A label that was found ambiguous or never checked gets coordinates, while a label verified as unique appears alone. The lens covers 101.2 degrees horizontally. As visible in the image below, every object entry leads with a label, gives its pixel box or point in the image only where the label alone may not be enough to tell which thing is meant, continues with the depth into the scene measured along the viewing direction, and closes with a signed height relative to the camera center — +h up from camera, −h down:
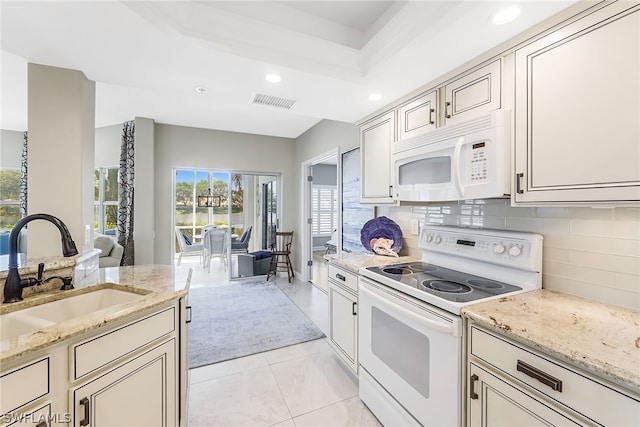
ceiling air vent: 2.29 +1.01
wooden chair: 5.08 -0.81
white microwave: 1.41 +0.32
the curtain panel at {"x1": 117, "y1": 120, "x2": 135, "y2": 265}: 4.34 +0.43
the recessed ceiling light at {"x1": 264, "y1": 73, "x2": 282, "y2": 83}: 1.90 +0.99
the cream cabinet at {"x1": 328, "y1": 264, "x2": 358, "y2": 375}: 2.05 -0.86
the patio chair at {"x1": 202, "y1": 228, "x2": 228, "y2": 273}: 5.74 -0.70
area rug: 2.60 -1.33
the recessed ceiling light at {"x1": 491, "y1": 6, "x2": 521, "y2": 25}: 1.21 +0.94
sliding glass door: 5.09 +0.00
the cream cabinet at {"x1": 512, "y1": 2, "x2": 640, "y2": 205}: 1.02 +0.45
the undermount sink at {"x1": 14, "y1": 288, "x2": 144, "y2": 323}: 1.30 -0.50
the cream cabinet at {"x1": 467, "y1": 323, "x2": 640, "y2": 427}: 0.80 -0.62
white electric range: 1.28 -0.55
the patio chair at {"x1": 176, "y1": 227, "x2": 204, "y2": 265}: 5.62 -0.73
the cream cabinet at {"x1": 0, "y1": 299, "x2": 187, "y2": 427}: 0.85 -0.65
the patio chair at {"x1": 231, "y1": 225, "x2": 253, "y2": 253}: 5.33 -0.64
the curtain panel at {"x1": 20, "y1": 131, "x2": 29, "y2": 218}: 4.98 +0.62
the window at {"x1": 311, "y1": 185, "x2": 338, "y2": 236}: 7.18 +0.07
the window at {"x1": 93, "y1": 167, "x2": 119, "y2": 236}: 5.02 +0.26
